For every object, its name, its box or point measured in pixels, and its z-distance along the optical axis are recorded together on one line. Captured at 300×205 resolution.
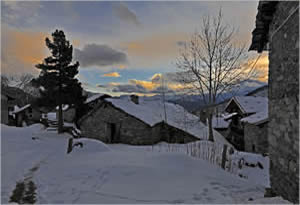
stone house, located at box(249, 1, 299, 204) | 3.80
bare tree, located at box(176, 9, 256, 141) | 17.81
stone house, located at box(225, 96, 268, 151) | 22.24
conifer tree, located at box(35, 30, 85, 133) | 19.36
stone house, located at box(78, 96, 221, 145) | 16.88
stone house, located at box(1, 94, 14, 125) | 23.27
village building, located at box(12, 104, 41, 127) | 34.88
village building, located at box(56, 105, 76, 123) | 32.28
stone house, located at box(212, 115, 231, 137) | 27.16
